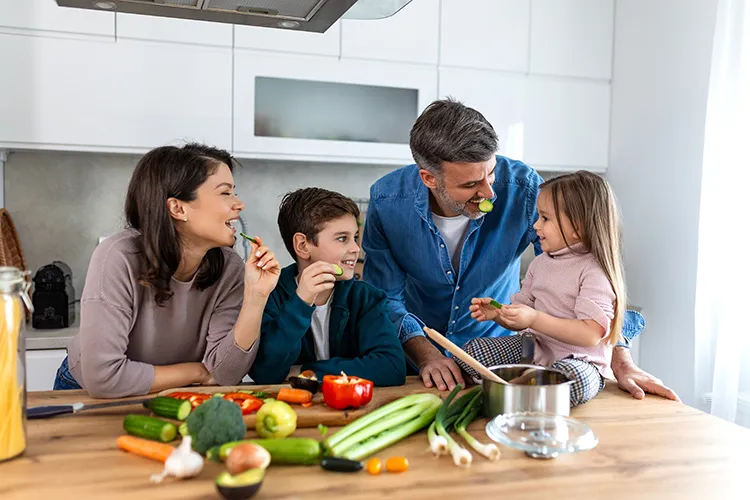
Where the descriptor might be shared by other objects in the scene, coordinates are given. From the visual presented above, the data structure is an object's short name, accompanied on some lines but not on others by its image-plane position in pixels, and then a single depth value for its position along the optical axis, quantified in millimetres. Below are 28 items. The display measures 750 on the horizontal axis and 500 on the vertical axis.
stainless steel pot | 1248
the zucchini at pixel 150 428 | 1167
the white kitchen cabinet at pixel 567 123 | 3631
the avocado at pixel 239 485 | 937
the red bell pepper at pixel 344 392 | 1331
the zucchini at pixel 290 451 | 1087
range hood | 1541
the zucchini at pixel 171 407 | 1272
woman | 1551
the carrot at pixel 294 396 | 1380
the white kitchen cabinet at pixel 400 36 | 3287
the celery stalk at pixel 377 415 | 1131
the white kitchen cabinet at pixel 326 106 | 3188
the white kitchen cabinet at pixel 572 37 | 3602
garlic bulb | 1026
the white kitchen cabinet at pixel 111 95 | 2912
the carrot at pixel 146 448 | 1099
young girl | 1574
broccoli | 1101
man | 1963
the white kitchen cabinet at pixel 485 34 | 3434
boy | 1662
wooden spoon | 1314
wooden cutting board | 1295
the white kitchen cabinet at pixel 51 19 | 2877
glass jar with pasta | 1080
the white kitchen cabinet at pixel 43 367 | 2713
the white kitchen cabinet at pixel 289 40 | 3148
